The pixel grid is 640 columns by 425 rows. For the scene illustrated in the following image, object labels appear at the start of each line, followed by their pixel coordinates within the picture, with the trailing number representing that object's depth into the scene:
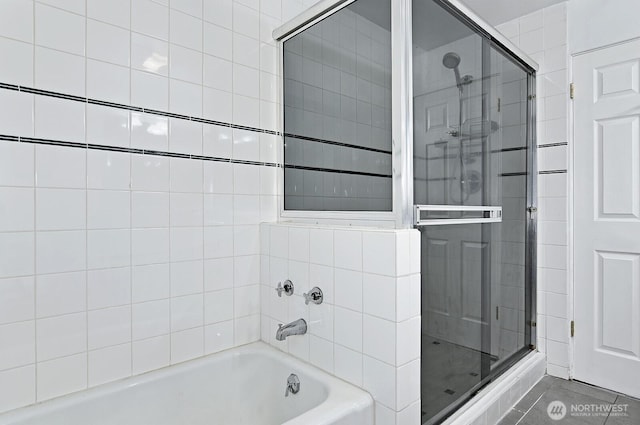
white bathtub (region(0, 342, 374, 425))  1.29
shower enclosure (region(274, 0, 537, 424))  1.44
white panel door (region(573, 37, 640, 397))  2.08
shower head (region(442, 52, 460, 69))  1.60
